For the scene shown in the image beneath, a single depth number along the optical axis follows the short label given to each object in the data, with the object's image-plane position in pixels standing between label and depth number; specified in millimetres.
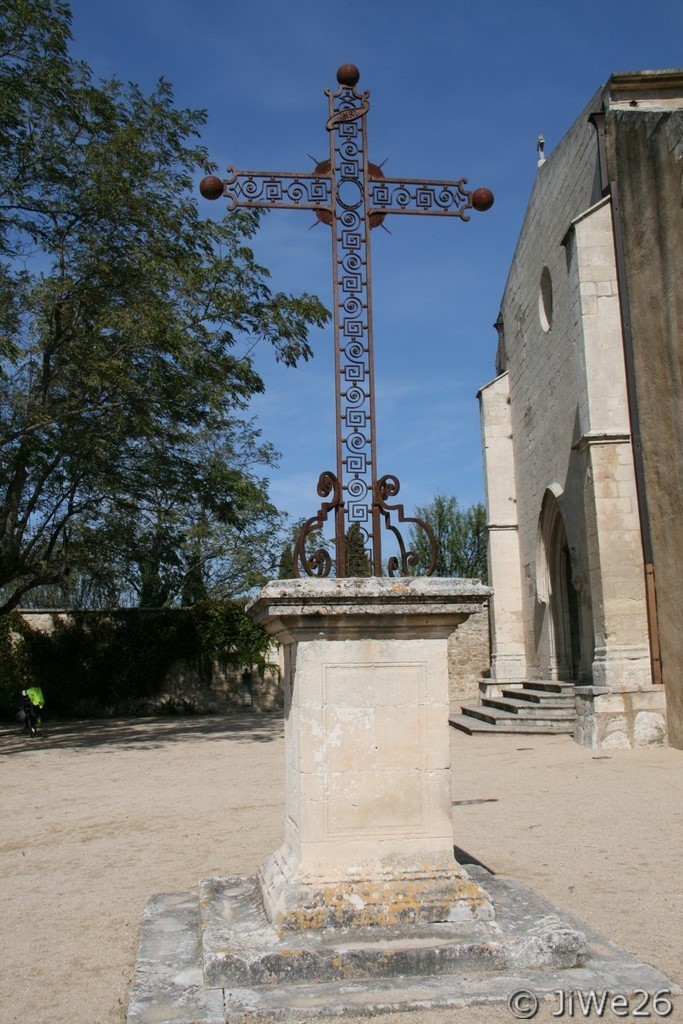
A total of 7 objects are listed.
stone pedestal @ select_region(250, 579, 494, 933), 3555
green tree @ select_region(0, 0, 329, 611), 12523
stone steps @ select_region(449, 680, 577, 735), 13016
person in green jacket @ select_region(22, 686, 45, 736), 15396
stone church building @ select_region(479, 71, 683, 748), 10938
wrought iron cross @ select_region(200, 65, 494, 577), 4039
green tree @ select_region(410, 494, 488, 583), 39312
